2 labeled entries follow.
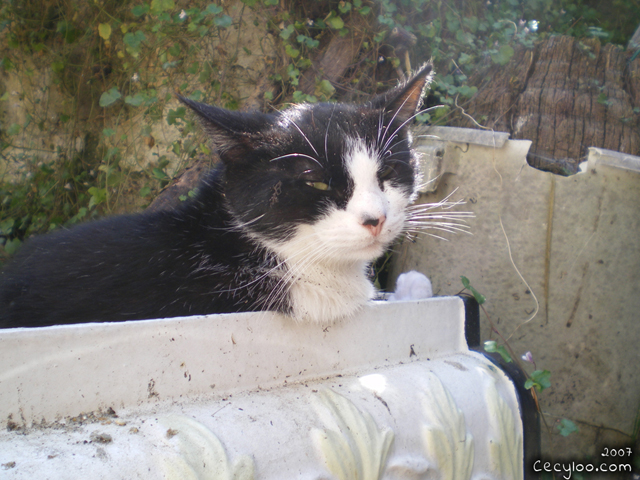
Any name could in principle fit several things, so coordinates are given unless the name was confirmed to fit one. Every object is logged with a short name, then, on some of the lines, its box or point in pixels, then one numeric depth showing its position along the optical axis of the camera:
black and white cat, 0.51
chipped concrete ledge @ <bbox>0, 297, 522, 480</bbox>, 0.40
